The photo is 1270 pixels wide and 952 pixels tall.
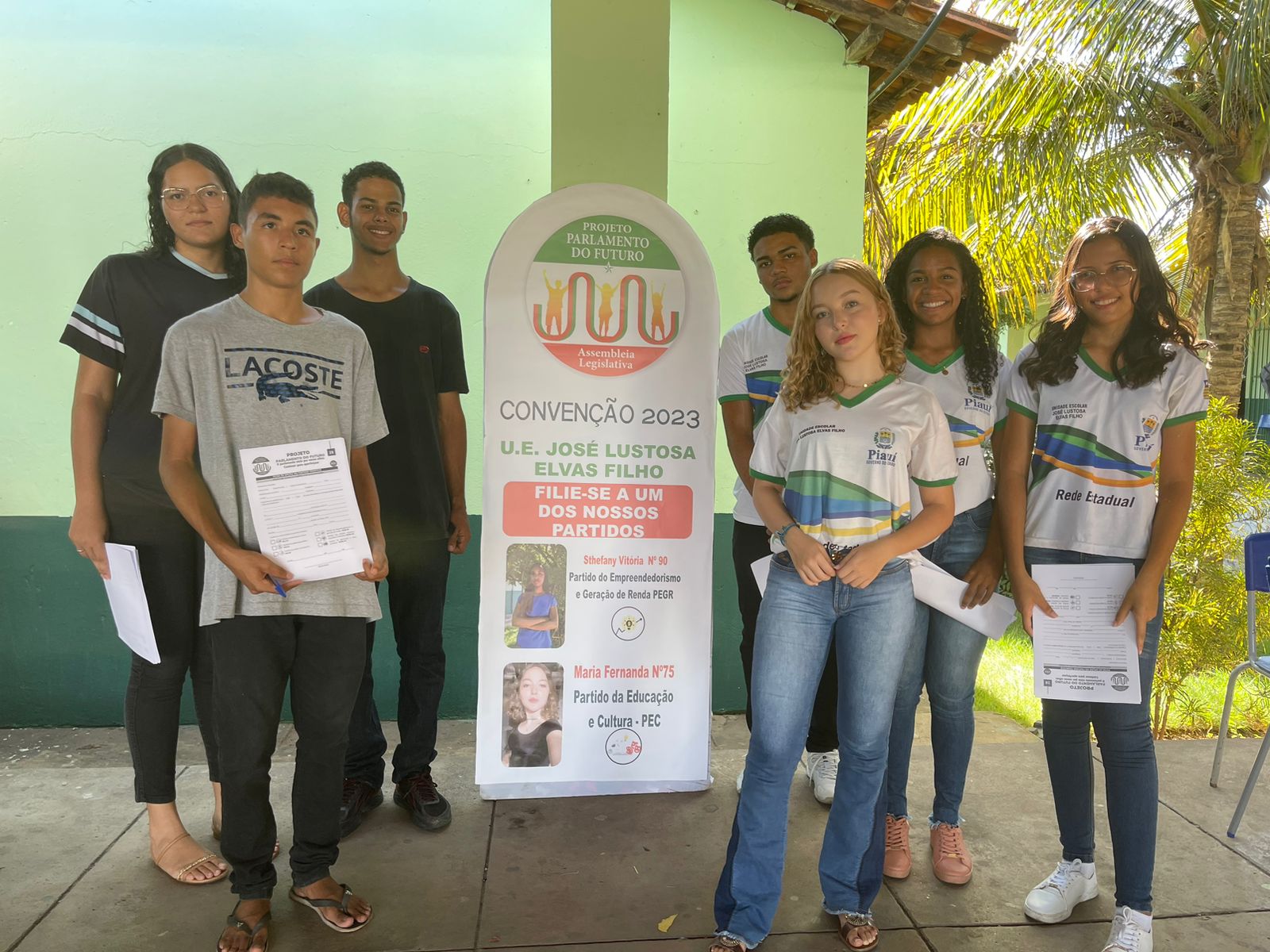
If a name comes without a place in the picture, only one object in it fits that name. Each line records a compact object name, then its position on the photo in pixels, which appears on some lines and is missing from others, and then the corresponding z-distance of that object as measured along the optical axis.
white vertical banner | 2.92
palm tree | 5.48
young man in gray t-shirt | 2.12
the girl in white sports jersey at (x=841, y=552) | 2.14
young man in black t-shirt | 2.91
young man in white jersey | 3.01
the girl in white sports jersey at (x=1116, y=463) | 2.26
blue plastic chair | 3.03
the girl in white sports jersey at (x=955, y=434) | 2.47
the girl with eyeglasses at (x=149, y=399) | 2.53
